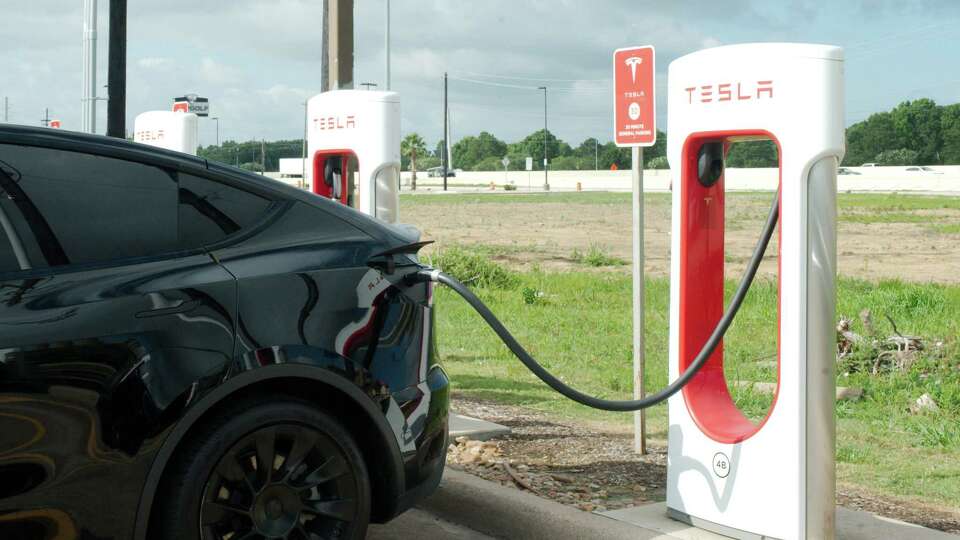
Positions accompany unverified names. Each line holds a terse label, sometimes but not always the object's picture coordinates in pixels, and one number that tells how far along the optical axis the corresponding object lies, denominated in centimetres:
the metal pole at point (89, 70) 1349
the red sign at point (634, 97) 605
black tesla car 369
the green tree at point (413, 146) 11724
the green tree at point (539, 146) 13975
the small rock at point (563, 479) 586
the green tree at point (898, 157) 9650
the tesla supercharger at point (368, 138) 755
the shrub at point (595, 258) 2248
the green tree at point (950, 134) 9831
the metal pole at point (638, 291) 625
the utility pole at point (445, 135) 8794
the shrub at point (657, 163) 9051
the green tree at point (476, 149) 15688
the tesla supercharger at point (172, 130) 1159
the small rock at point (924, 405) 806
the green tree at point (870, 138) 10381
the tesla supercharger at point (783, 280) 444
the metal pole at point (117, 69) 1059
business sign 1392
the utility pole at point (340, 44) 870
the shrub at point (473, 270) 1650
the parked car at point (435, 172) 12714
